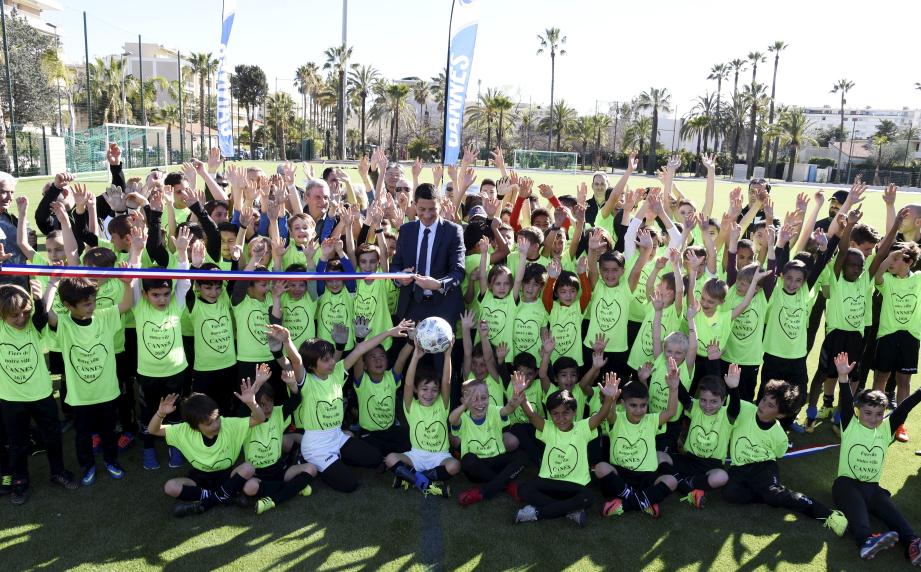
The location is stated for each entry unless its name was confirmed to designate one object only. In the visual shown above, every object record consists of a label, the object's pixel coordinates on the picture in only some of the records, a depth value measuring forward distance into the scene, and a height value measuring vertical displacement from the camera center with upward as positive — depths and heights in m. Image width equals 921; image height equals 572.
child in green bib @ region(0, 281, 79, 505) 4.22 -1.42
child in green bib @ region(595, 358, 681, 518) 4.54 -1.87
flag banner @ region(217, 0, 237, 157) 17.83 +2.69
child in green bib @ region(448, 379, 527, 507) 4.62 -1.89
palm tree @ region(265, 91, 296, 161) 67.50 +8.51
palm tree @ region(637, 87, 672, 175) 65.44 +12.32
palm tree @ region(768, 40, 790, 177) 68.34 +17.98
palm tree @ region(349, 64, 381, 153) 70.75 +12.60
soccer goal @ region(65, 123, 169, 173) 28.95 +1.75
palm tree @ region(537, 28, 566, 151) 77.69 +19.46
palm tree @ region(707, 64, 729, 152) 79.51 +16.34
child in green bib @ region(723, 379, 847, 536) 4.53 -1.83
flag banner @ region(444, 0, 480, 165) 12.18 +2.56
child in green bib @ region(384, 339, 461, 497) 4.75 -1.82
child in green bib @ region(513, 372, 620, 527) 4.33 -1.88
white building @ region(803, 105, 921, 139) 125.44 +19.23
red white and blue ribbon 4.32 -0.64
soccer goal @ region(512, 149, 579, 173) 53.06 +3.17
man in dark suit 5.20 -0.56
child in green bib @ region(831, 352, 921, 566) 4.20 -1.76
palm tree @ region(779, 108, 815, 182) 63.53 +7.69
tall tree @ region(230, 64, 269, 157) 72.12 +11.75
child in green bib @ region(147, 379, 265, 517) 4.29 -1.84
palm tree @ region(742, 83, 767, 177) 64.25 +11.31
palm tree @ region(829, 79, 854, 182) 83.44 +15.96
